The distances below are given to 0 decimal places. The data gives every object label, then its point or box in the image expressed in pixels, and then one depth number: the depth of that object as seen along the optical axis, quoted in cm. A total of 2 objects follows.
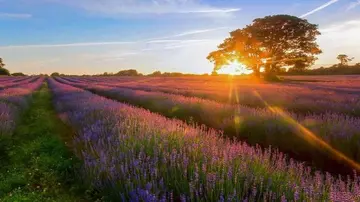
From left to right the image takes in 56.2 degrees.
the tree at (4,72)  8152
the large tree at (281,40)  3556
